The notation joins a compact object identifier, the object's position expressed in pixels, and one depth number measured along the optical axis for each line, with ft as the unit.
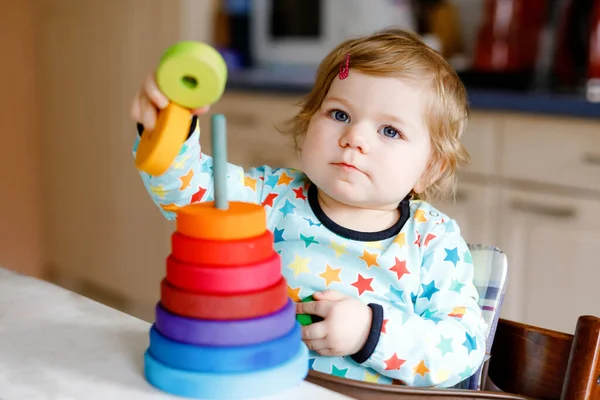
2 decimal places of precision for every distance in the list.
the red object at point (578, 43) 7.49
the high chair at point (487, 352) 2.28
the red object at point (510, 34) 8.33
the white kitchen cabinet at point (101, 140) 9.89
